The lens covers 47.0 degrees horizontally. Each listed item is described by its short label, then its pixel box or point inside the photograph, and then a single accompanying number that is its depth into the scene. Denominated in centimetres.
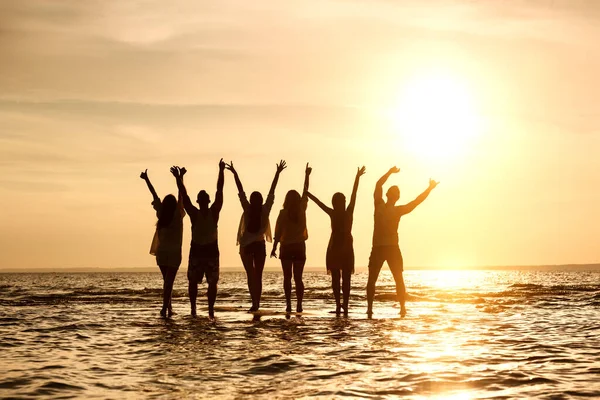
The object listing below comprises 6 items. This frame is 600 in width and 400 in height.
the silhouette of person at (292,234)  1564
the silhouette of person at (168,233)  1505
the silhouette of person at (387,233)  1530
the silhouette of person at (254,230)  1530
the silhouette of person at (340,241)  1566
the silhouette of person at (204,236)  1483
